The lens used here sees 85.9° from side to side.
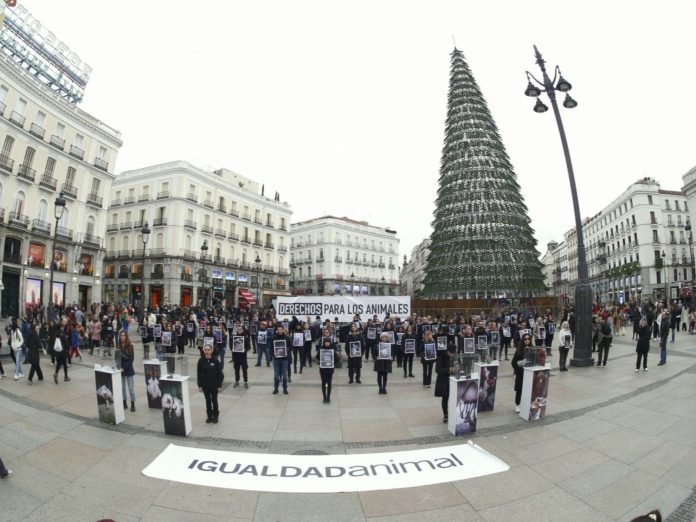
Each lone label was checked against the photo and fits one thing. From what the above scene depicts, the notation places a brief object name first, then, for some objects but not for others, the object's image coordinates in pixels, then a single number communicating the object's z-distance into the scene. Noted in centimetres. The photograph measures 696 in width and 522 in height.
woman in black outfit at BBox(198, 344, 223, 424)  722
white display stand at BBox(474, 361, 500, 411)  763
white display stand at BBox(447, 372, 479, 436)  650
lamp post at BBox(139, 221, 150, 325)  2056
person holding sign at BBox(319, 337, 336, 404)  874
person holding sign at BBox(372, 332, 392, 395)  942
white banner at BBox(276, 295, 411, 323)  1880
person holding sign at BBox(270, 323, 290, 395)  928
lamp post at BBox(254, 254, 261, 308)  5290
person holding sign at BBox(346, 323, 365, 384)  1080
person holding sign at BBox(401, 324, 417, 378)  1134
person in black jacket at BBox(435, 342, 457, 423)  721
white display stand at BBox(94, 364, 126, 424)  701
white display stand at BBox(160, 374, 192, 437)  652
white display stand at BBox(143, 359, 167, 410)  782
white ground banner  491
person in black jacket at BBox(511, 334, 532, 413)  784
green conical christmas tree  2552
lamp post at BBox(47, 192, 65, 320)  1705
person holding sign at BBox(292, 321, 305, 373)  1243
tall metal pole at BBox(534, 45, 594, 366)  1192
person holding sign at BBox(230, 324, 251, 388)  995
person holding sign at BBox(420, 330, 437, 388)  1000
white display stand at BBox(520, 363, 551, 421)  709
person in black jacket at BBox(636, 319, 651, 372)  1045
